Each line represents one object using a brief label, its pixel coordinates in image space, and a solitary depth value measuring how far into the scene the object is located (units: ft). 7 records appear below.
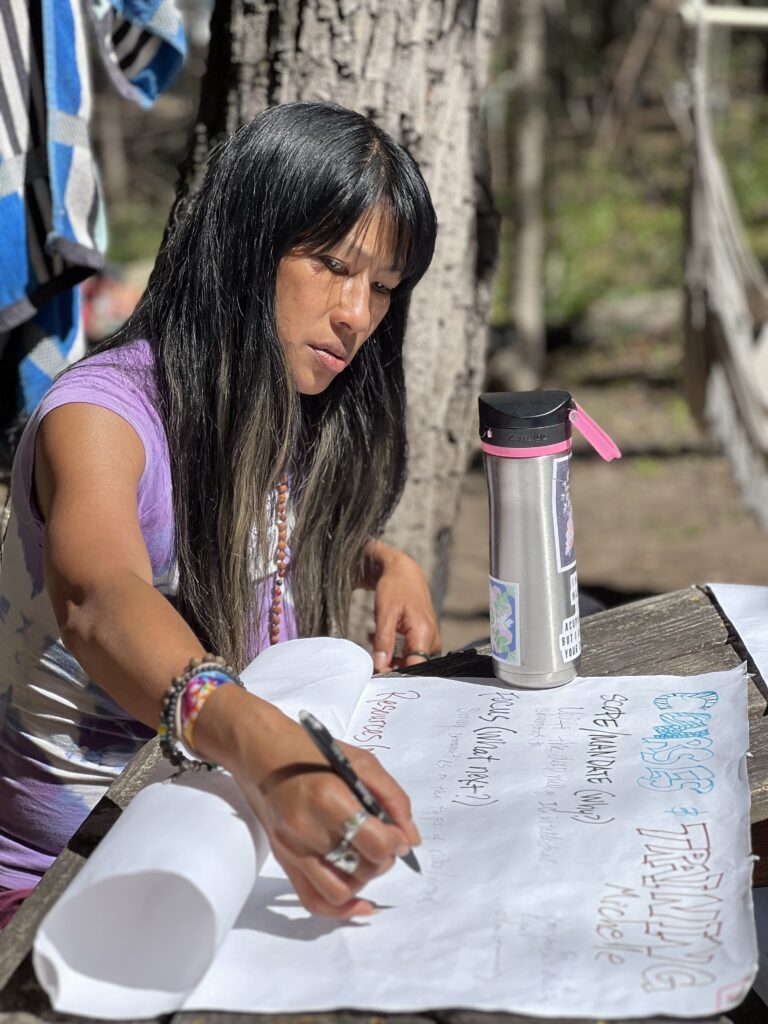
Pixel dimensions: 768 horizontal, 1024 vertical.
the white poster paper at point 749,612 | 5.14
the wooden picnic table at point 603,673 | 3.11
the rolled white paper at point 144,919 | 3.14
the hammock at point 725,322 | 13.43
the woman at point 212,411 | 5.12
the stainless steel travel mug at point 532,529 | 4.58
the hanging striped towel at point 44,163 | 7.04
